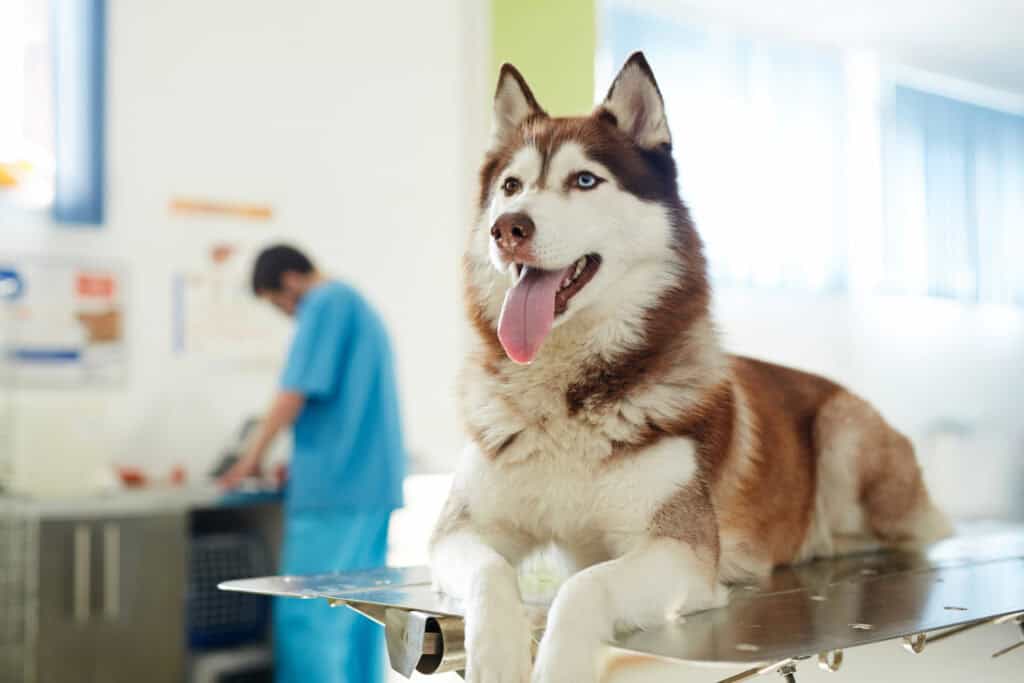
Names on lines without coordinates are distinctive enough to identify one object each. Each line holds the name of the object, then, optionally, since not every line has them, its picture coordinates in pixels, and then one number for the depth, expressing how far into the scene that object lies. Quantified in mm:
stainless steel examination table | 763
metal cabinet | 2559
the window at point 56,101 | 3145
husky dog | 981
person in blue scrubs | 2713
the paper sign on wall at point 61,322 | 3117
